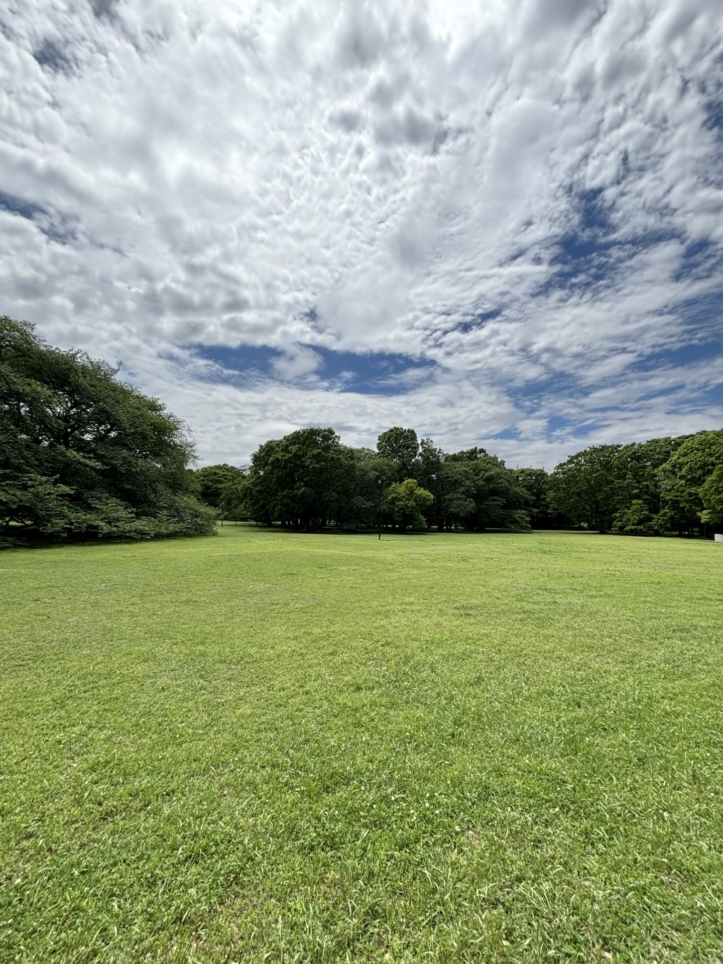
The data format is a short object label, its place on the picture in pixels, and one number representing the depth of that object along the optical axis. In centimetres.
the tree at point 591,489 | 4059
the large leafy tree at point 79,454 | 1611
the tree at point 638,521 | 3641
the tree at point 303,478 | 3353
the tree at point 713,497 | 2792
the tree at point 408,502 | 3381
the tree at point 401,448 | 4234
